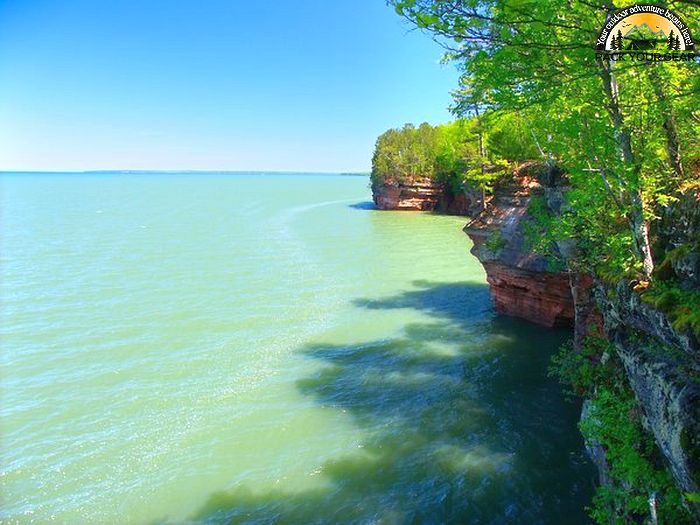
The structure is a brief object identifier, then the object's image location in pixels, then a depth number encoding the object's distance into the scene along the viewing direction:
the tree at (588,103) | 6.57
